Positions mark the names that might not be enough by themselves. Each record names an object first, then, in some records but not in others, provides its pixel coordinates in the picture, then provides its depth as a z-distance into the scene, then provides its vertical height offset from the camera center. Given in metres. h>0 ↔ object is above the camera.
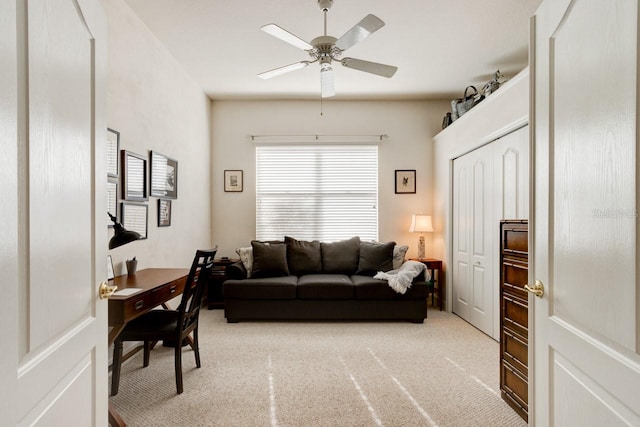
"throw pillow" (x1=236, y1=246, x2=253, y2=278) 4.50 -0.54
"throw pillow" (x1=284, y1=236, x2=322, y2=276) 4.64 -0.56
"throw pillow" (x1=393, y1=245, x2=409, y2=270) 4.70 -0.53
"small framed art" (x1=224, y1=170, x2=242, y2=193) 5.24 +0.49
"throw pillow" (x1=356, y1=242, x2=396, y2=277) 4.55 -0.56
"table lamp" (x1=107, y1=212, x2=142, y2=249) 2.15 -0.14
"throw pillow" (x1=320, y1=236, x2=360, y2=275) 4.70 -0.55
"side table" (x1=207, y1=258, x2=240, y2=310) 4.68 -0.90
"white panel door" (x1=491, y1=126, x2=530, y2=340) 3.10 +0.31
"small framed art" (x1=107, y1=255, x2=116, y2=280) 2.57 -0.39
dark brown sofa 4.07 -0.96
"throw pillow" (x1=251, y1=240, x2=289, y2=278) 4.40 -0.57
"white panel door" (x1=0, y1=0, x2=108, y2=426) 0.75 +0.00
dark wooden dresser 2.09 -0.61
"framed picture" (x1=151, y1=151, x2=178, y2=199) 3.41 +0.38
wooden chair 2.41 -0.76
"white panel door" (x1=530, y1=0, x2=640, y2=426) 0.88 +0.00
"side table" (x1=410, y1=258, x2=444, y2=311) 4.70 -0.84
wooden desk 2.00 -0.50
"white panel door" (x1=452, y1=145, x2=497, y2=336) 3.68 -0.28
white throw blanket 4.01 -0.70
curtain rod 5.20 +1.09
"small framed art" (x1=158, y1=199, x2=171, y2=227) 3.54 +0.01
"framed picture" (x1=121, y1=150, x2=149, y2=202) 2.90 +0.32
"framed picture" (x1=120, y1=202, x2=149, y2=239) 2.91 -0.02
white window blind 5.25 +0.32
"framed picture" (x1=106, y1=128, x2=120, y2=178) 2.66 +0.47
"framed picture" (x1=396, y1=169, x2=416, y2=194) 5.24 +0.48
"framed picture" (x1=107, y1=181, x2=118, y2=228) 2.67 +0.11
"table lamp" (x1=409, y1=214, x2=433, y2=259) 4.93 -0.16
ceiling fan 2.31 +1.17
